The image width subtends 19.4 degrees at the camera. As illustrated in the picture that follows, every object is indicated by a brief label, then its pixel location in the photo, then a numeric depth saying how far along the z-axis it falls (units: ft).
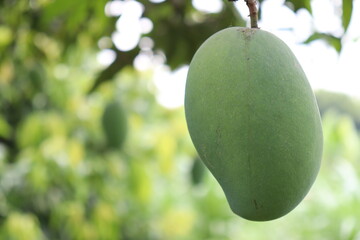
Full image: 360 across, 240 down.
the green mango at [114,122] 4.81
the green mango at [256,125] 2.07
